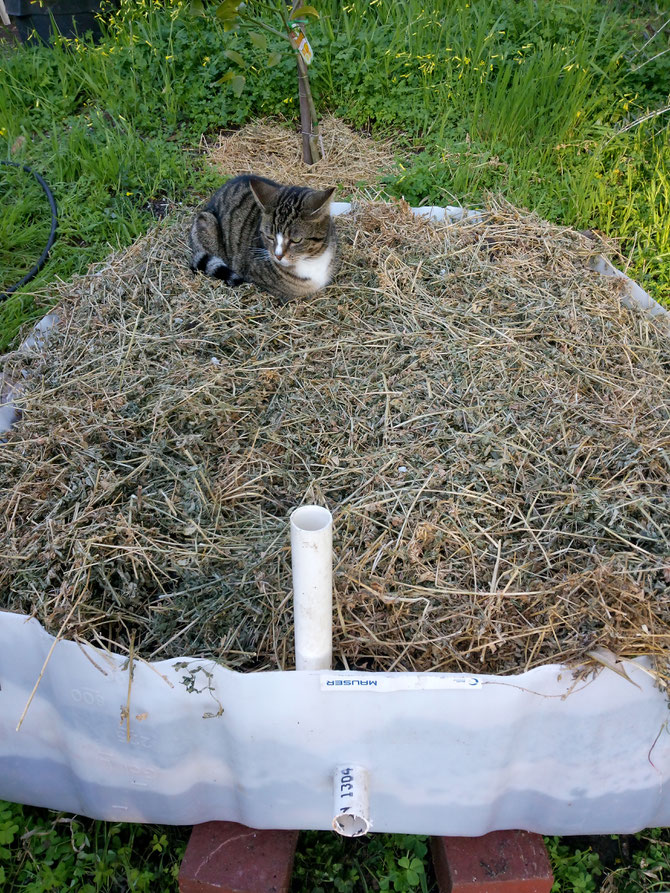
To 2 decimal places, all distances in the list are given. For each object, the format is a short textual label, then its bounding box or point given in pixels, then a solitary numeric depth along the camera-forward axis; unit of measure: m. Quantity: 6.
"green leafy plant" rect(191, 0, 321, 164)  2.98
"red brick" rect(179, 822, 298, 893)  1.49
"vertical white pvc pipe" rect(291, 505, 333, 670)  1.18
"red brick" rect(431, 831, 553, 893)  1.48
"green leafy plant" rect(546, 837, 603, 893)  1.60
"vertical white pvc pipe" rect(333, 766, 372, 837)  1.34
